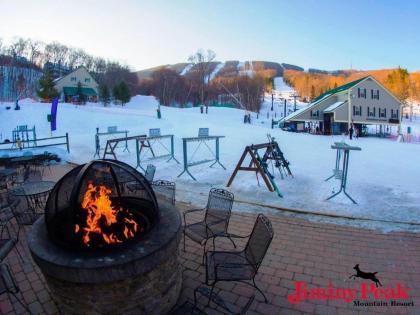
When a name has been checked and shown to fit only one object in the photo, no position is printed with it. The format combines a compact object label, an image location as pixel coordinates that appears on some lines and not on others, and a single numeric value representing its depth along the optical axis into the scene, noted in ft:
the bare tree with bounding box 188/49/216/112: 201.05
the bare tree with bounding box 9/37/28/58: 227.01
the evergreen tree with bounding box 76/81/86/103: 166.09
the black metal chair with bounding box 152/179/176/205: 20.16
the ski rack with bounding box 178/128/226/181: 33.37
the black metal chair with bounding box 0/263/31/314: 11.24
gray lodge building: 114.52
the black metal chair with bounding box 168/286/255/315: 11.42
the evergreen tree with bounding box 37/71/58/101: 137.59
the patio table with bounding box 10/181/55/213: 20.12
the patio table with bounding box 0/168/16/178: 26.49
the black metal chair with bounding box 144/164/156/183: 25.40
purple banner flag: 56.11
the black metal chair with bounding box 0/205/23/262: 12.79
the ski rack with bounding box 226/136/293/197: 27.20
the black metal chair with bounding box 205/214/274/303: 11.81
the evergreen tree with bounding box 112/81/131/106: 175.11
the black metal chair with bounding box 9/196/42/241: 17.93
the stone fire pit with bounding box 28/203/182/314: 9.75
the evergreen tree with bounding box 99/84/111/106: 170.40
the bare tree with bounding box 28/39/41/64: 252.11
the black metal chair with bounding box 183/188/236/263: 16.01
